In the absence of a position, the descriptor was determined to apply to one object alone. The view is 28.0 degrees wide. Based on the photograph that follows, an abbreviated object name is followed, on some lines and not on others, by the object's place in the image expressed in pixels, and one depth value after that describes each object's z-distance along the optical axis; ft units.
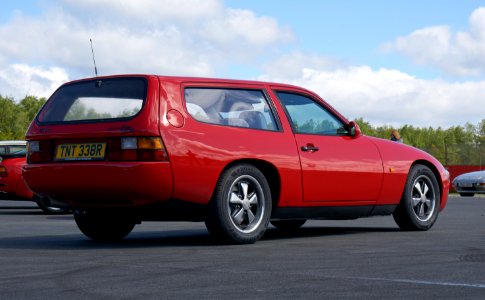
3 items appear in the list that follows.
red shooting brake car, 27.89
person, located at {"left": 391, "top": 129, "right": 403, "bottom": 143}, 58.18
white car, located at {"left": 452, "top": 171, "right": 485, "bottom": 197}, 92.79
